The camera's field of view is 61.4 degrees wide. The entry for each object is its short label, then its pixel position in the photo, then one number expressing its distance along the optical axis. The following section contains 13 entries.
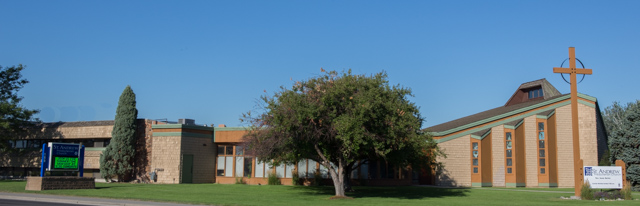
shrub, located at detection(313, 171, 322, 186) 38.97
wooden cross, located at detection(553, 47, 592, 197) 25.94
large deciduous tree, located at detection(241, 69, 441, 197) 24.44
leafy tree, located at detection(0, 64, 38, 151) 42.12
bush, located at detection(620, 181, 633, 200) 25.27
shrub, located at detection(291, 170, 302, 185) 39.53
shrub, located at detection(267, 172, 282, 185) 39.58
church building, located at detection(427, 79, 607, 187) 37.03
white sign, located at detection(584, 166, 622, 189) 26.05
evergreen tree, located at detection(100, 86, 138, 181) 39.59
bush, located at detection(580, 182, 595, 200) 25.30
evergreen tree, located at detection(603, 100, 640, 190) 30.12
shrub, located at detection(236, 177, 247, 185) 40.53
